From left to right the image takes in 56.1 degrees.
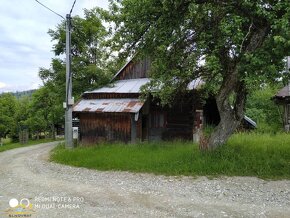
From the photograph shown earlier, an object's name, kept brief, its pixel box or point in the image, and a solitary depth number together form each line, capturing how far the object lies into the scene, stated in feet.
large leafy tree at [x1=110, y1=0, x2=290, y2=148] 24.23
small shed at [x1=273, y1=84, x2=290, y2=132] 56.18
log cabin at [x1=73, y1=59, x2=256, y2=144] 49.80
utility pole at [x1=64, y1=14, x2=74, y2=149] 45.37
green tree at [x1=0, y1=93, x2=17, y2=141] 111.96
